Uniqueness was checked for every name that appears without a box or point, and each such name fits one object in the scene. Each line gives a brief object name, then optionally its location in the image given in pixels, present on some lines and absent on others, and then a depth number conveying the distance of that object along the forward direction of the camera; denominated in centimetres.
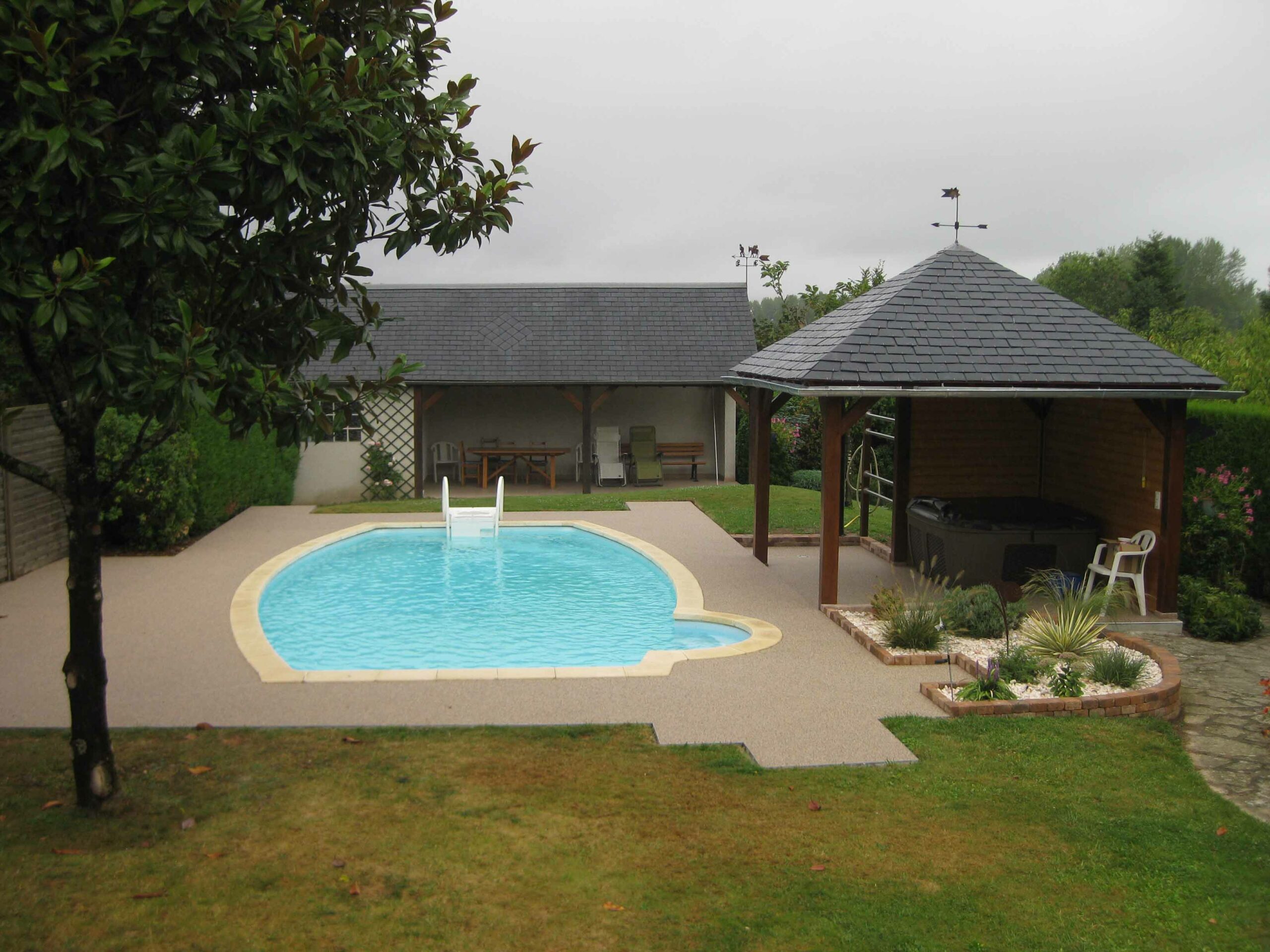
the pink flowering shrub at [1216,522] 1130
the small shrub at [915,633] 934
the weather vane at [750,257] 2980
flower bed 775
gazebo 1051
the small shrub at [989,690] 788
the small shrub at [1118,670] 816
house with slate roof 2162
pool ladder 1648
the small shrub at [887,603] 981
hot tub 1127
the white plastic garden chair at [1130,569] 1077
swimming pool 1050
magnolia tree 462
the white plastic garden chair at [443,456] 2325
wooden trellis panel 2145
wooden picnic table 2219
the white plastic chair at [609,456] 2262
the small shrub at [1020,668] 831
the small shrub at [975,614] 978
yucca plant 895
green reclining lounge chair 2273
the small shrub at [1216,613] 1039
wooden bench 2341
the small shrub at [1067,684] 798
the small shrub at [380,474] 2098
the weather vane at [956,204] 1233
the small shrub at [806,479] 2227
